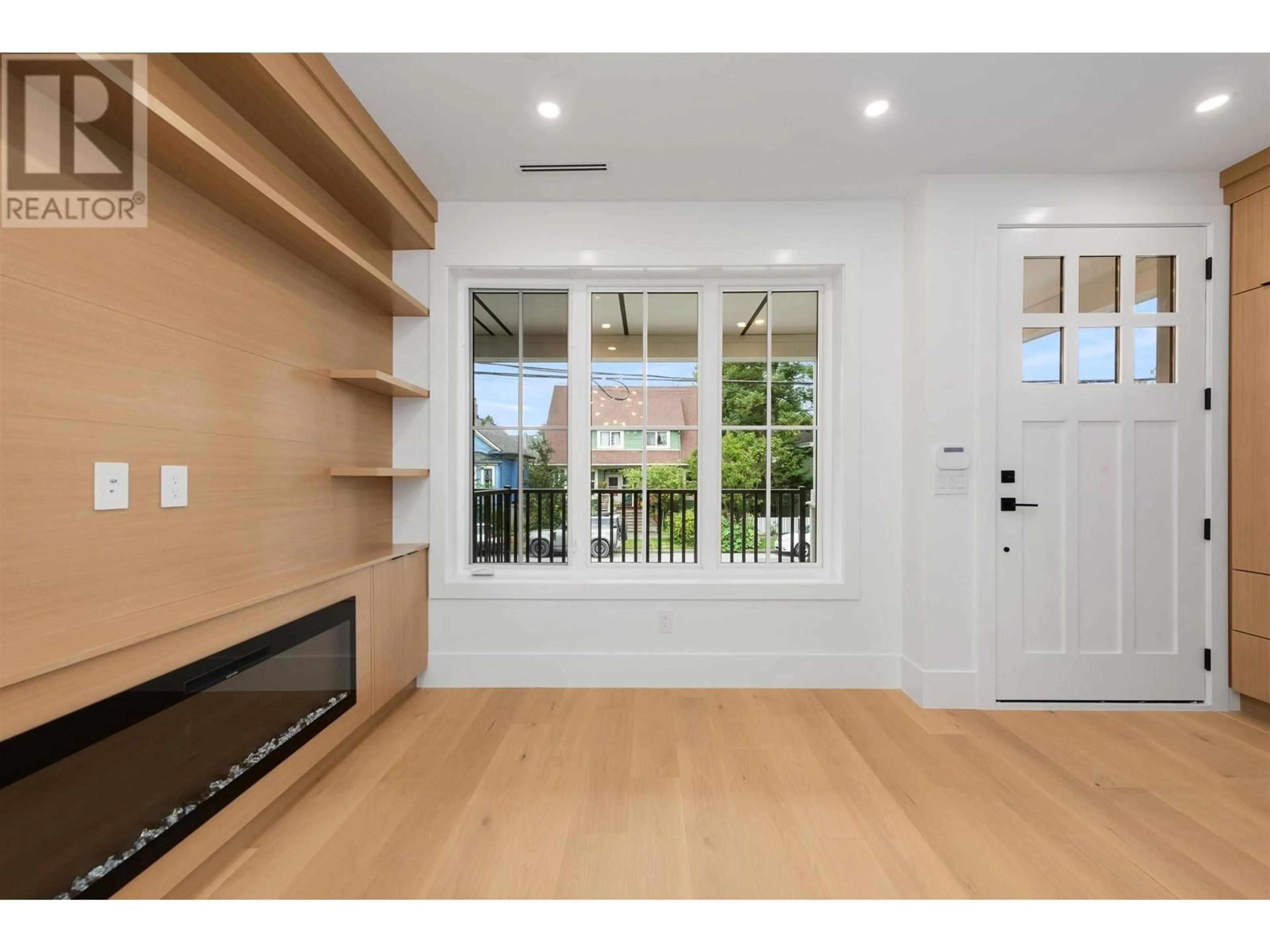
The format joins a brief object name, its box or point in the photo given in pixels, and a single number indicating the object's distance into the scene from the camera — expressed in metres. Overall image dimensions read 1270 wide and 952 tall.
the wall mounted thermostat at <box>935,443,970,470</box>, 2.74
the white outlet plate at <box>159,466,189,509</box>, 1.54
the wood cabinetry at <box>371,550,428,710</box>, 2.47
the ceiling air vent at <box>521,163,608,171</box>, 2.62
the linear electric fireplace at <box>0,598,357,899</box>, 1.09
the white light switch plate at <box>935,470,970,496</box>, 2.76
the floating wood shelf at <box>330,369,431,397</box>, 2.35
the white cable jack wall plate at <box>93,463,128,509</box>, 1.35
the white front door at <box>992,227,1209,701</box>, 2.73
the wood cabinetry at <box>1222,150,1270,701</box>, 2.54
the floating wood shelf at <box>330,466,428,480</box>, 2.39
